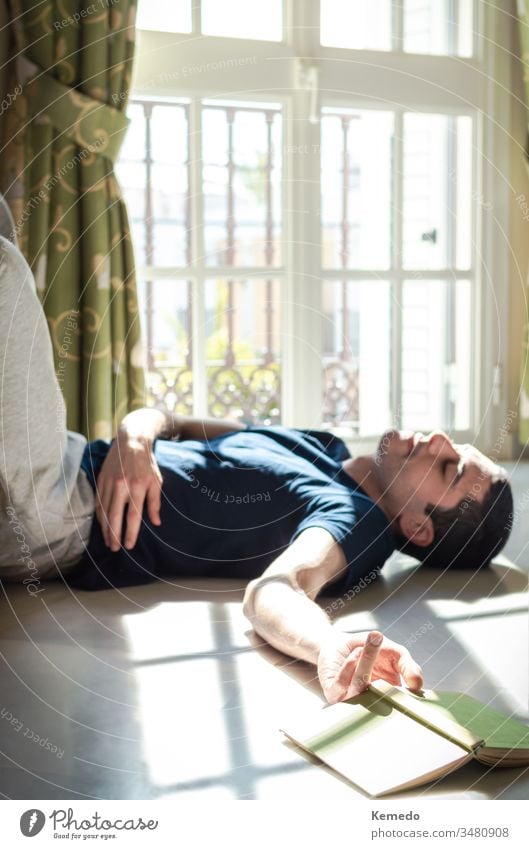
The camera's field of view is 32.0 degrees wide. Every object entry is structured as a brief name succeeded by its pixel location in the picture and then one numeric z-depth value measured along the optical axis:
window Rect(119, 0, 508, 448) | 2.31
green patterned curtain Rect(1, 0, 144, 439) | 2.02
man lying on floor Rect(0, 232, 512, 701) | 1.28
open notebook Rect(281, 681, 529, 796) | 0.88
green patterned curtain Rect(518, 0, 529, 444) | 2.48
